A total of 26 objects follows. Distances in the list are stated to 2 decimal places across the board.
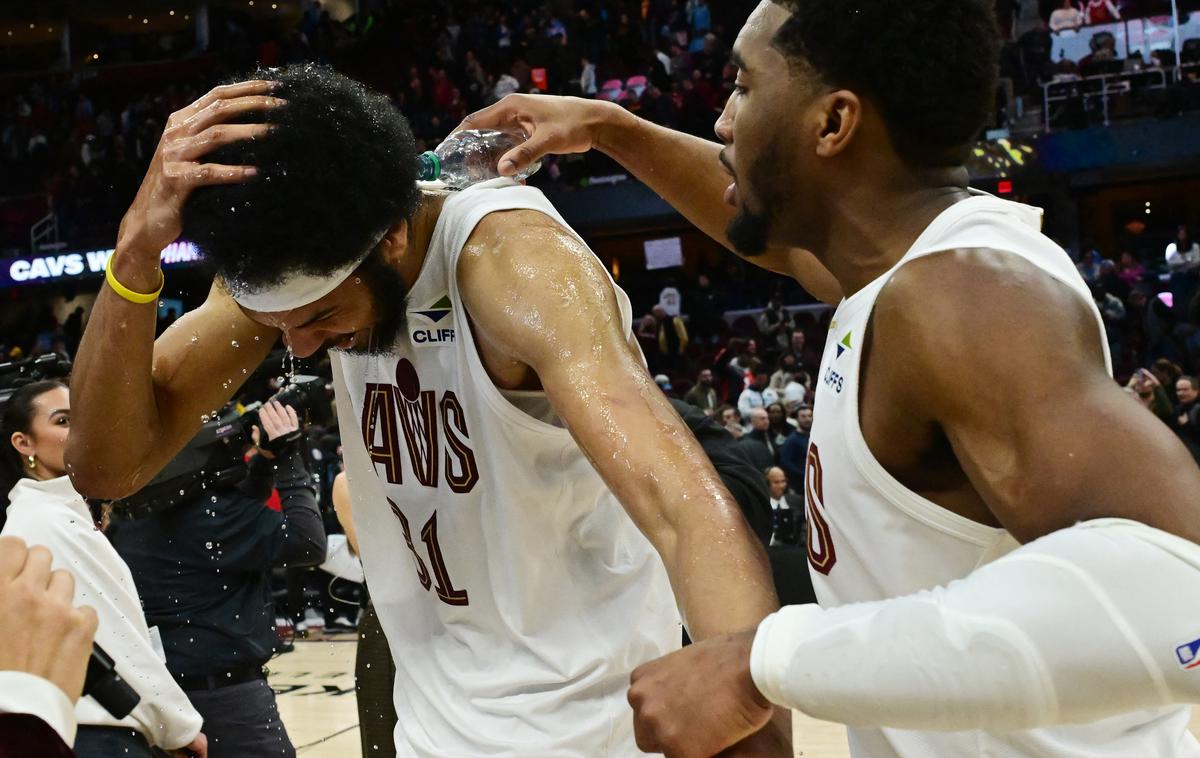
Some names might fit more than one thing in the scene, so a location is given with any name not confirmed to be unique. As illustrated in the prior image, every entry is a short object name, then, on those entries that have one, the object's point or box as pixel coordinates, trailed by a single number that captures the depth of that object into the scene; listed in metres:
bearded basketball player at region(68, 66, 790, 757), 2.09
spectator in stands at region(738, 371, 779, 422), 13.02
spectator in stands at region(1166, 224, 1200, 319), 13.16
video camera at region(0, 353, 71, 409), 4.04
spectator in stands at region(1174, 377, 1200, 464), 9.57
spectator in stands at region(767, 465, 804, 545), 10.23
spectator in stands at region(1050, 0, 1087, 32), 16.36
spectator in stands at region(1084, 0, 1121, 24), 16.45
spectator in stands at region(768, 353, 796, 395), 13.76
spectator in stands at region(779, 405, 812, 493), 11.27
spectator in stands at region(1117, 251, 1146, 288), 13.82
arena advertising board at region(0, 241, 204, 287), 19.97
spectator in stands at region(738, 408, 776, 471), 11.83
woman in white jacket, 3.88
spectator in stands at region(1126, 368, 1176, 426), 9.90
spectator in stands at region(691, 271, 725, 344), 16.70
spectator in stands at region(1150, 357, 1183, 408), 10.59
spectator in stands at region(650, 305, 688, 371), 16.36
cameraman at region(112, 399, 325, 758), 4.84
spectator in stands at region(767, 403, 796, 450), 12.28
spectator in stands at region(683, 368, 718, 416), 13.34
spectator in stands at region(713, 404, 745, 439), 12.20
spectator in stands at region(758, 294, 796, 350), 15.44
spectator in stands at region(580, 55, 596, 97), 18.50
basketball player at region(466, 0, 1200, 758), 1.25
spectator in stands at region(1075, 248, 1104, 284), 14.07
